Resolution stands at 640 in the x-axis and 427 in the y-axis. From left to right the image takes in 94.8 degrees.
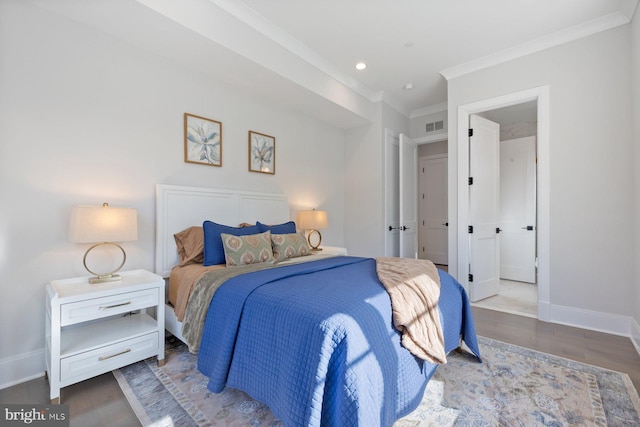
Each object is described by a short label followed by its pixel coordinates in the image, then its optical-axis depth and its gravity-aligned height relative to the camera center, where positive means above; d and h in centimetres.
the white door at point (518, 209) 470 +6
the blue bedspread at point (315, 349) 118 -65
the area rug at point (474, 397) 154 -108
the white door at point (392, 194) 444 +28
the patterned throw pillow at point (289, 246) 279 -33
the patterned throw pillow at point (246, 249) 243 -32
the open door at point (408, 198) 439 +23
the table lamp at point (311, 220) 380 -10
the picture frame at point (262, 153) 348 +72
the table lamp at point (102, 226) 191 -9
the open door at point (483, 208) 360 +5
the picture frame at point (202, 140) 289 +73
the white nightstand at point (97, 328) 169 -82
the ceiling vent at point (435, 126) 477 +142
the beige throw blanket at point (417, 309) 155 -54
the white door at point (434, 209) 612 +7
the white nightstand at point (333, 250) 360 -48
